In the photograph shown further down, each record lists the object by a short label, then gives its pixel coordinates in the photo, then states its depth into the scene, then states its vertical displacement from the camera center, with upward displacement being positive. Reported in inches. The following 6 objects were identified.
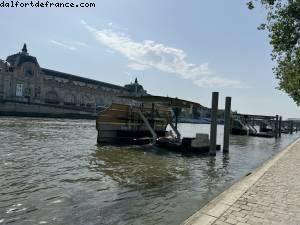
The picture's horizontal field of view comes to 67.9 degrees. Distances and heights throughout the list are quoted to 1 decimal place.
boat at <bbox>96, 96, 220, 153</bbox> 654.4 -46.5
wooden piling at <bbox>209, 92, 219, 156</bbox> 596.2 -8.4
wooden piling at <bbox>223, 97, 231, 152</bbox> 679.0 -6.0
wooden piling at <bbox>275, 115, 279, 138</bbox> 1436.9 -16.7
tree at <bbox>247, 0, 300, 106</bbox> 474.2 +215.8
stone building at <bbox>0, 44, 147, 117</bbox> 2757.4 +331.1
